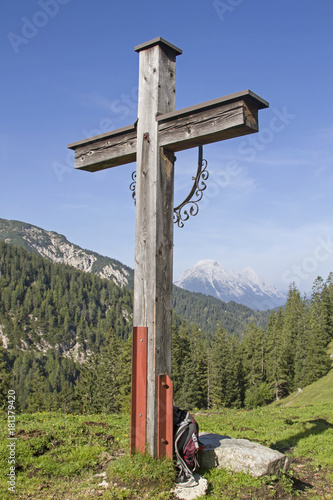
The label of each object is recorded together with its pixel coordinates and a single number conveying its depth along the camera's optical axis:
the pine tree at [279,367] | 60.22
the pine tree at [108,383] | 54.14
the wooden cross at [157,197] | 4.80
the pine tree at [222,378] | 57.12
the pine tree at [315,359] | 51.66
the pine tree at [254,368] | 55.16
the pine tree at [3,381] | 41.19
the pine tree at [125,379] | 45.53
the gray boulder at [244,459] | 5.22
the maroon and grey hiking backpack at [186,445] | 4.75
